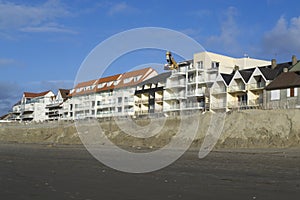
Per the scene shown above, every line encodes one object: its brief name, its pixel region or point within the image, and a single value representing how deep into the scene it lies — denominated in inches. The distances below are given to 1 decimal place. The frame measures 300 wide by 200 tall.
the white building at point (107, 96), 3546.3
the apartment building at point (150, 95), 3154.5
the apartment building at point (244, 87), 2300.7
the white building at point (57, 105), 4873.5
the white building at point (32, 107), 5383.9
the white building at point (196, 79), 2800.2
